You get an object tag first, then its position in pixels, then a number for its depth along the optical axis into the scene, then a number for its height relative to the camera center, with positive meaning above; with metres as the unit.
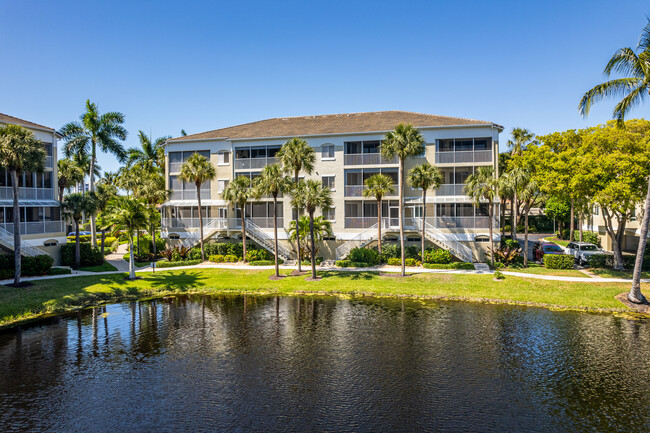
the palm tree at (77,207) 34.12 +0.81
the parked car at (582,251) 33.53 -3.48
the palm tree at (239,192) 34.50 +2.04
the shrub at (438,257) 34.62 -3.89
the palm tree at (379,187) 34.38 +2.27
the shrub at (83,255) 34.91 -3.47
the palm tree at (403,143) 30.06 +5.35
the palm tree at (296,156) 30.98 +4.57
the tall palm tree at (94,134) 40.75 +8.61
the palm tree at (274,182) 31.14 +2.56
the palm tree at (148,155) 52.94 +8.15
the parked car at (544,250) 36.42 -3.61
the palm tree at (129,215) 30.86 +0.07
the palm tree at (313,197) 30.48 +1.30
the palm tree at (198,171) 36.94 +4.13
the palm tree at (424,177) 32.44 +2.95
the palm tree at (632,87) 21.89 +7.01
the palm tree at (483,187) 32.94 +2.08
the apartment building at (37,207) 31.33 +0.84
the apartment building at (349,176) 36.41 +3.75
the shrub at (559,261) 32.28 -4.06
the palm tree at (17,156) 25.98 +4.09
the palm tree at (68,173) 51.66 +5.75
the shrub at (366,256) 35.41 -3.83
